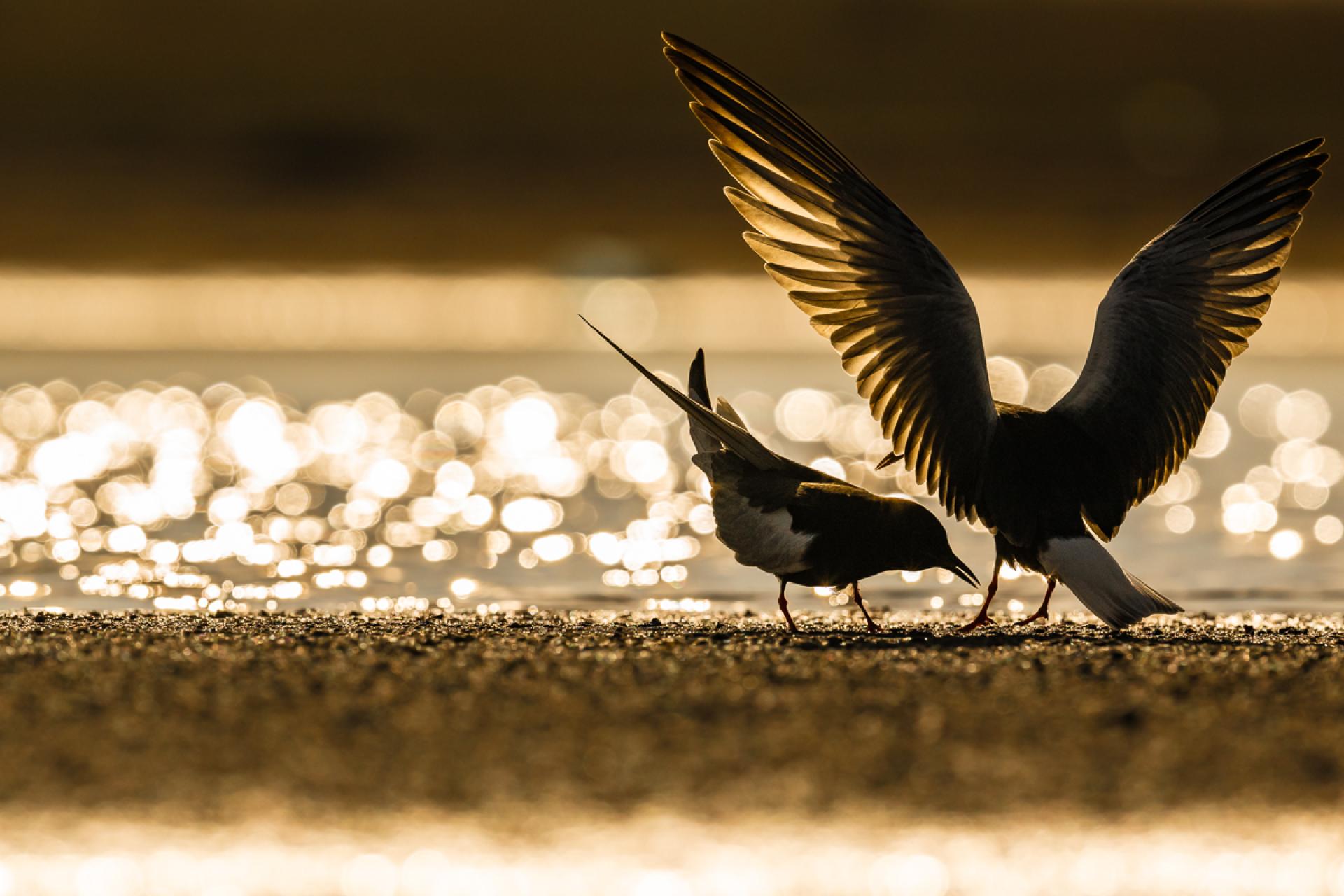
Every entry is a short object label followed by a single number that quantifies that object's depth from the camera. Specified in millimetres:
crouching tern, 13945
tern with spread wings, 13828
